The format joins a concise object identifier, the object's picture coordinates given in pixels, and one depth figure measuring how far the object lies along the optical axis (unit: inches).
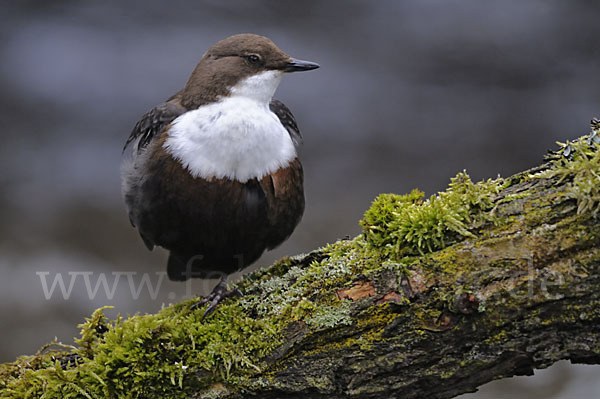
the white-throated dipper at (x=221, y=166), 168.8
